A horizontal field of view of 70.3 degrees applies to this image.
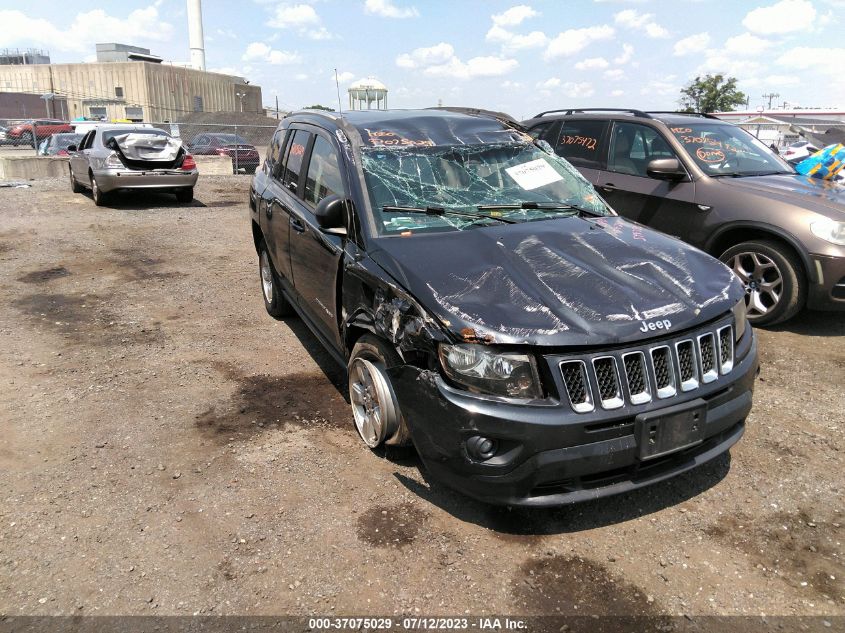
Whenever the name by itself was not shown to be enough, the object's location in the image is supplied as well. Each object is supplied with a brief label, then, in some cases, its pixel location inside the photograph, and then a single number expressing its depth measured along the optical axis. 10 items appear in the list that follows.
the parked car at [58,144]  20.27
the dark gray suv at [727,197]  5.02
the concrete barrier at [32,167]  18.31
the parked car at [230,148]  20.78
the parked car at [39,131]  29.14
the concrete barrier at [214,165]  19.44
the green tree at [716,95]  49.09
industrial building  67.12
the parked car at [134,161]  11.73
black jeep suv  2.48
